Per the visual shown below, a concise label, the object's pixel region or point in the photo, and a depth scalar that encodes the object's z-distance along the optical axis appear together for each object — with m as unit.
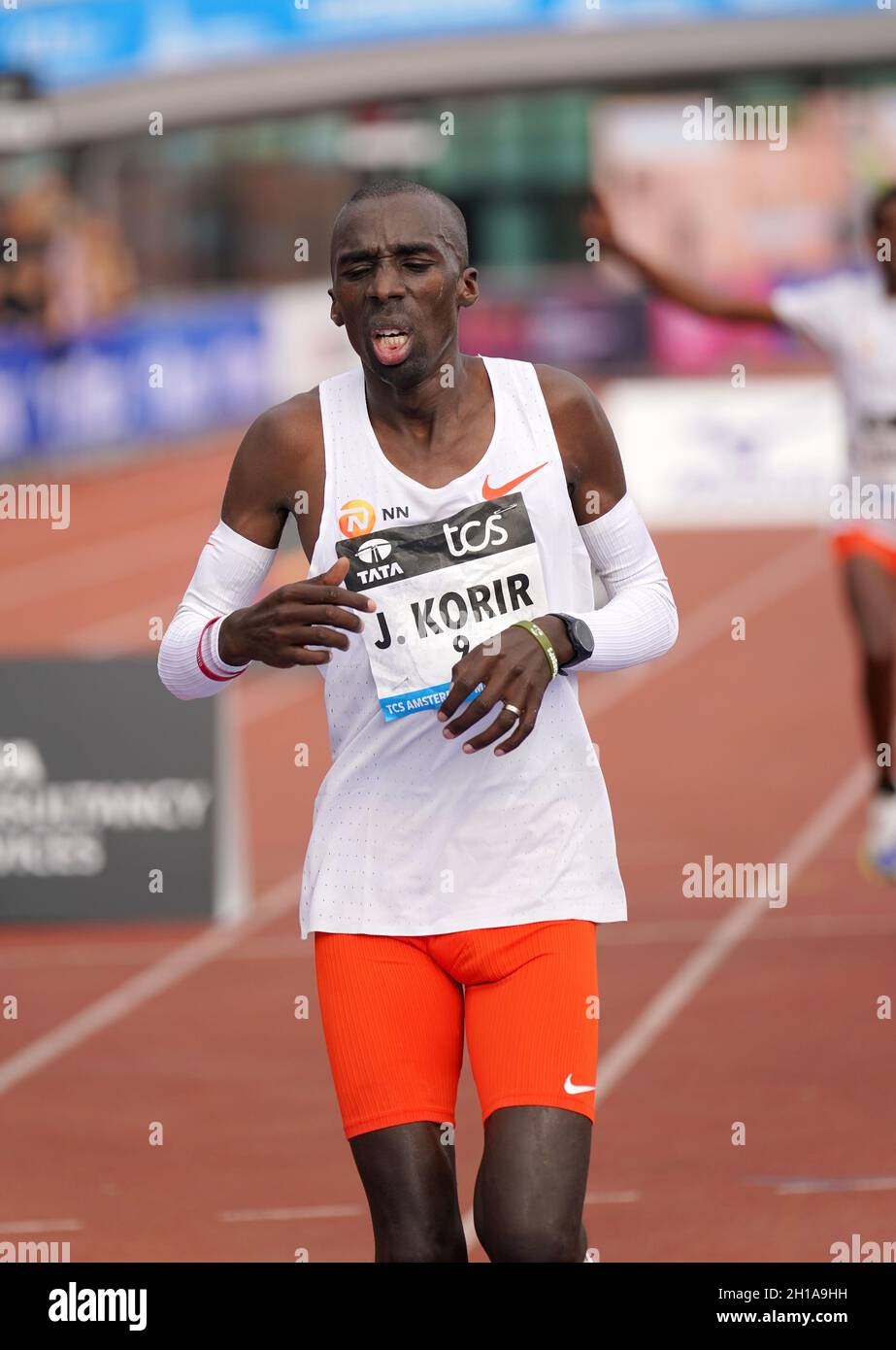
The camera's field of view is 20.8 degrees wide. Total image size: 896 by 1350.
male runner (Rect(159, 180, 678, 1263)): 3.93
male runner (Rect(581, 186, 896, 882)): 9.02
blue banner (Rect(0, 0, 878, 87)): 31.02
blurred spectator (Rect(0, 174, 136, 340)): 27.50
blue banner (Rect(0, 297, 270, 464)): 26.66
